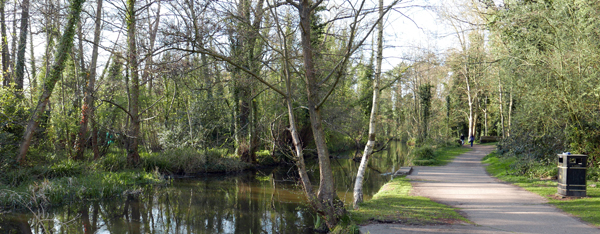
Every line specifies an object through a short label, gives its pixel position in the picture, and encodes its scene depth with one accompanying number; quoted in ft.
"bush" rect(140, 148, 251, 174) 56.95
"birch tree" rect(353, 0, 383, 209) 33.32
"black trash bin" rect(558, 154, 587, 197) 28.58
